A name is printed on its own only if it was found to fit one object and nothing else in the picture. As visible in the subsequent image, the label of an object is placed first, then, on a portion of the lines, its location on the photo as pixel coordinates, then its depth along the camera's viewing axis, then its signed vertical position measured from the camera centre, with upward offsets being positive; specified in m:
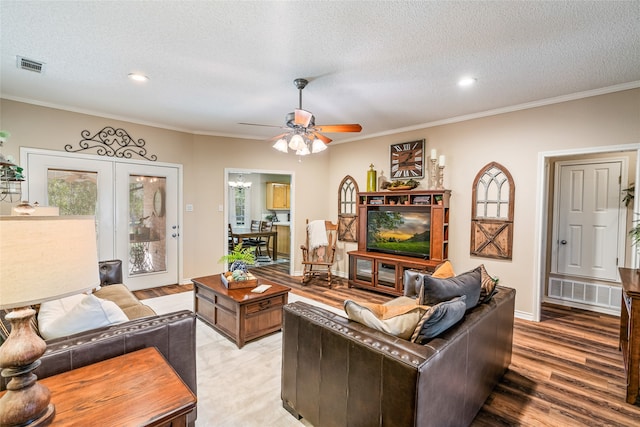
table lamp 0.82 -0.23
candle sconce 4.27 +0.55
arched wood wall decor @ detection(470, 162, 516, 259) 3.77 -0.04
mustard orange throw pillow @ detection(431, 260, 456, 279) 2.36 -0.53
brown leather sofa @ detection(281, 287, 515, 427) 1.27 -0.84
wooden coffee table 2.84 -1.07
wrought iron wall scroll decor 4.11 +0.91
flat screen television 4.41 -0.36
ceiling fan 2.68 +0.77
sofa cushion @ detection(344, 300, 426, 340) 1.57 -0.62
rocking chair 5.32 -0.72
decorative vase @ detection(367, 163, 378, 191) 5.03 +0.50
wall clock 4.63 +0.80
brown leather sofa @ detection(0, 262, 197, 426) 1.32 -0.71
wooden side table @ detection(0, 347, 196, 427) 1.01 -0.74
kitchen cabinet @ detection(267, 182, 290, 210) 8.74 +0.32
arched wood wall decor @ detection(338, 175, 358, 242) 5.57 -0.05
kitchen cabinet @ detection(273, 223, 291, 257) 7.91 -0.91
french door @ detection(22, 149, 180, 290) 3.90 +0.05
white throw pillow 1.54 -0.64
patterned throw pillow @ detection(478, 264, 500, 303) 2.08 -0.57
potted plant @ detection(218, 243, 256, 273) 3.16 -0.58
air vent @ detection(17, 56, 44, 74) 2.62 +1.29
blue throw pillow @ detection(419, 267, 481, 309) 1.76 -0.51
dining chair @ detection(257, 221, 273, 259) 7.70 -0.90
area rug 1.91 -1.39
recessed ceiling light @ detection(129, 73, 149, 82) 2.91 +1.31
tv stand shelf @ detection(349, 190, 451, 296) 4.20 -0.64
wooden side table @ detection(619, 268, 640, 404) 2.02 -0.92
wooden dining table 6.75 -0.70
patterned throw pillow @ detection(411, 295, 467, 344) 1.49 -0.60
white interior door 3.83 -0.13
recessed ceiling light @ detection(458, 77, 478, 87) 2.93 +1.31
